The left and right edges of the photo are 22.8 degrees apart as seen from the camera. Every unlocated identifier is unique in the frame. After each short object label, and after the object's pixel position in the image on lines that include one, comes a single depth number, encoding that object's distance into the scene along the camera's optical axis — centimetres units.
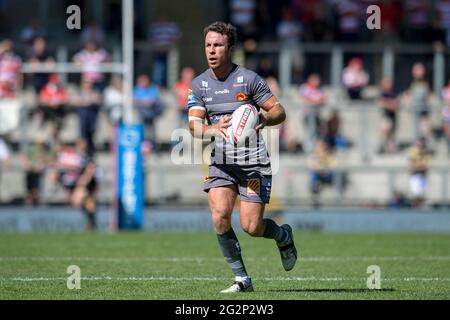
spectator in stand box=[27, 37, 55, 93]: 2403
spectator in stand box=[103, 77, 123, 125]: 2380
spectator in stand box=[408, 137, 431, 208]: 2227
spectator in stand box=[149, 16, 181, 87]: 2538
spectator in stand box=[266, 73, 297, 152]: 2356
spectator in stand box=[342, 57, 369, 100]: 2486
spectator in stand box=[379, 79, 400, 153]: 2386
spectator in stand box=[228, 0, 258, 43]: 2538
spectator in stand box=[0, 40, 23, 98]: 2356
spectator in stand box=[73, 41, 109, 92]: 2348
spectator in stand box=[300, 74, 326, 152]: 2369
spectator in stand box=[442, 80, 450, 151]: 2394
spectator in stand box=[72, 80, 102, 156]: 2344
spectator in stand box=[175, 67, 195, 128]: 2388
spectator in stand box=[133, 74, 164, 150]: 2380
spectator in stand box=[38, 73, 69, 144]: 2389
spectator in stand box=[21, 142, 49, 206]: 2231
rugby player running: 980
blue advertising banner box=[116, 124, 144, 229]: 2098
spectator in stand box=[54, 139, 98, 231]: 2131
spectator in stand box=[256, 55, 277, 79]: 2442
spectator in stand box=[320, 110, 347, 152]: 2355
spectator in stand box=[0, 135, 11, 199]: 2286
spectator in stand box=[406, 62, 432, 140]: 2386
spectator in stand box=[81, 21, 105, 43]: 2488
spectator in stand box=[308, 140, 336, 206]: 2250
